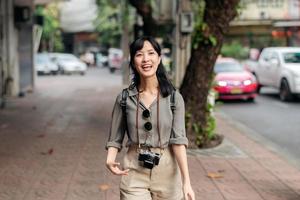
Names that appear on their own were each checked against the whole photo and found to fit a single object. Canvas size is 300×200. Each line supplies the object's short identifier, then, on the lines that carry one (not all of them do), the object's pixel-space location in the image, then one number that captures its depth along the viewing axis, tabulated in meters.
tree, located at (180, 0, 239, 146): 9.72
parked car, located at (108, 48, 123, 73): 41.88
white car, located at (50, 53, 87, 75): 39.59
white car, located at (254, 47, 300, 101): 17.89
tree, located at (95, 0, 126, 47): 48.89
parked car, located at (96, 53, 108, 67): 53.28
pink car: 18.20
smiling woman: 3.72
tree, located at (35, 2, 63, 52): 49.59
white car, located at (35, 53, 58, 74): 38.22
